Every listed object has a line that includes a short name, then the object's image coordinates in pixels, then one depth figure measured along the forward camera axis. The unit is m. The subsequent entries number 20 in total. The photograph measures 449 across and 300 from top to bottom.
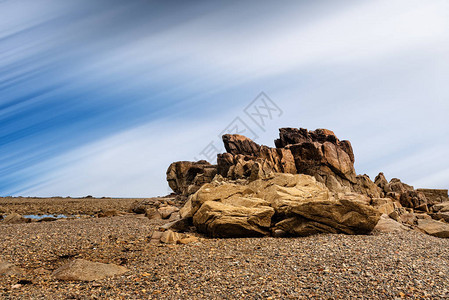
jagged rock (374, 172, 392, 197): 50.59
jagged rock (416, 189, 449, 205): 54.96
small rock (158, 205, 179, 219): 30.27
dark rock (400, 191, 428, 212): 42.53
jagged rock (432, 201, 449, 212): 40.94
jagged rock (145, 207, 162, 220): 31.08
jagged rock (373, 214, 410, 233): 20.77
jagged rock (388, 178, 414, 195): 52.16
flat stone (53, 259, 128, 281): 12.60
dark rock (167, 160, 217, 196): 47.41
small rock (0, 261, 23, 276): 13.64
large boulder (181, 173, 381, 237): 18.41
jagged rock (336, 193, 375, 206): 31.84
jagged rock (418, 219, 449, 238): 22.20
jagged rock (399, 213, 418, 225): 26.84
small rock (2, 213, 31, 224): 30.61
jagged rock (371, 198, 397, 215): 29.34
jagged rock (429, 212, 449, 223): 32.94
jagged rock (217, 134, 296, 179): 40.79
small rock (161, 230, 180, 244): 17.77
